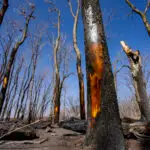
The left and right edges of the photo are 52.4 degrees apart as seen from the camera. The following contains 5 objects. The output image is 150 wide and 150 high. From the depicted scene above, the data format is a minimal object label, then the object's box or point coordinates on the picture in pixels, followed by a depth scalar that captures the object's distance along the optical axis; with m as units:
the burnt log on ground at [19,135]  3.79
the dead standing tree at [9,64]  8.03
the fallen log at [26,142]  3.36
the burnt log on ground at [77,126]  5.04
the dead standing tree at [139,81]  4.73
